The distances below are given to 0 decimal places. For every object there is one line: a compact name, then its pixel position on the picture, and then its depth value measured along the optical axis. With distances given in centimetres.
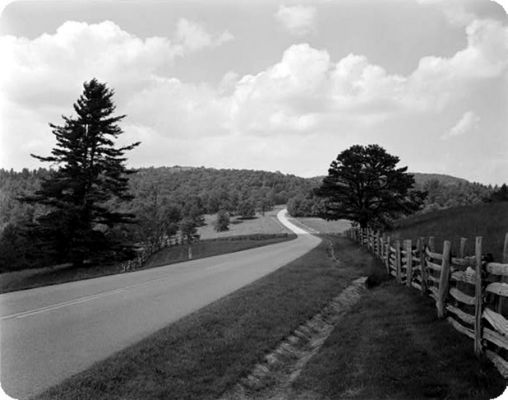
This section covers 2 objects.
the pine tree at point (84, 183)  3206
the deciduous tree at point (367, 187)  4112
